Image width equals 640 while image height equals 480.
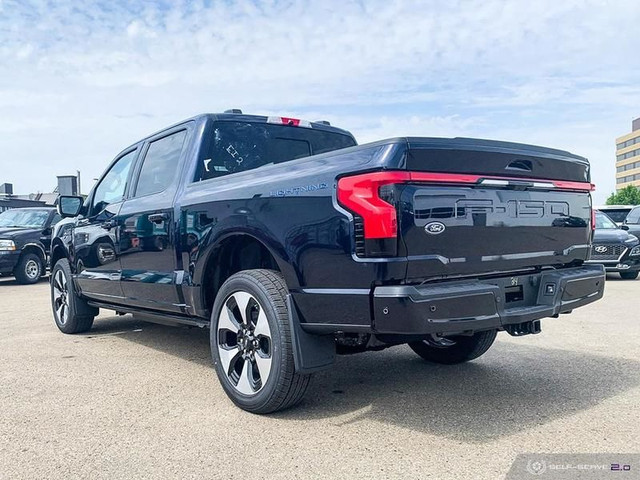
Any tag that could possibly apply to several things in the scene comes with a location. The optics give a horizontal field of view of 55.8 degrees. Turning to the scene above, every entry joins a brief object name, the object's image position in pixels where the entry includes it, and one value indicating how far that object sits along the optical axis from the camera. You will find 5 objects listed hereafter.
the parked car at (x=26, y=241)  12.98
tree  94.28
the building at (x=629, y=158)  126.36
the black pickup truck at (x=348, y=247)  3.01
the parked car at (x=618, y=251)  12.34
